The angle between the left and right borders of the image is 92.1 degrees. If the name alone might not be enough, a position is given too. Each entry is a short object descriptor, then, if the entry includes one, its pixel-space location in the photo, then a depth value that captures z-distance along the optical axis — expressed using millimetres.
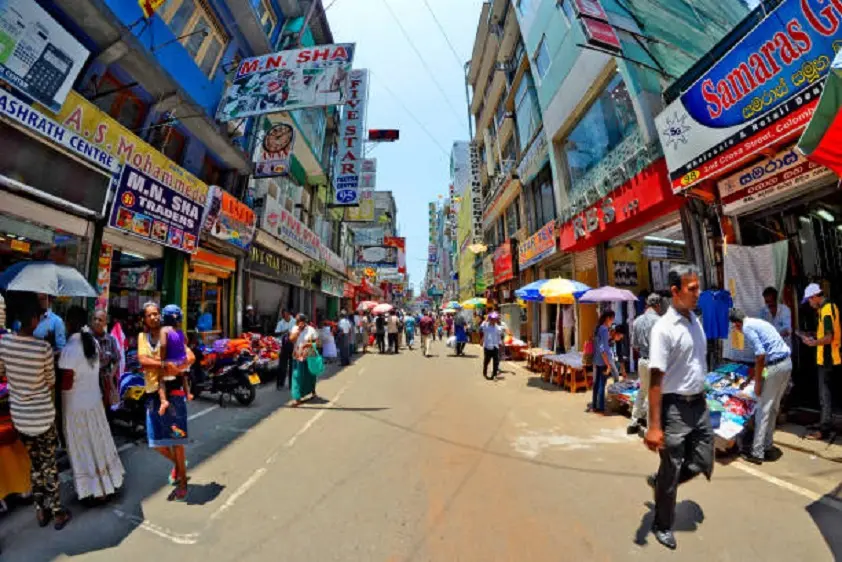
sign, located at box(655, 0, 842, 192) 5262
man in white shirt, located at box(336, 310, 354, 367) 14211
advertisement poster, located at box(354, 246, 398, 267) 45531
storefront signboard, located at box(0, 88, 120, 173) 5773
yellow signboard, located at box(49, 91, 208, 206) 7000
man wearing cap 4996
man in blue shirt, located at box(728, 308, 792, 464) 4562
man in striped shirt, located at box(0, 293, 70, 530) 3227
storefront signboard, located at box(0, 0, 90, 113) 5672
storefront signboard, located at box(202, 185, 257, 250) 11445
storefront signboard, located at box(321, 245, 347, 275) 24064
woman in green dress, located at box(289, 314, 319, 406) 8023
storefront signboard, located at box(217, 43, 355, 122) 9844
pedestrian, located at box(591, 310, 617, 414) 7277
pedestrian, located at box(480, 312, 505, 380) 11492
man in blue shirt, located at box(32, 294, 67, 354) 4320
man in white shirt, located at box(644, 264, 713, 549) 2934
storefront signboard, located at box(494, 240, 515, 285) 21531
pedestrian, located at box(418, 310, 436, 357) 19273
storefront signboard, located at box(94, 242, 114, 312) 8148
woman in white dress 3564
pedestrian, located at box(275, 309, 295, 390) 9961
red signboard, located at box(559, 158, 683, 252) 8547
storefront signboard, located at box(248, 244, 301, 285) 15430
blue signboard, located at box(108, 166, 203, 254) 8367
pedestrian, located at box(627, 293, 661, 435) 5883
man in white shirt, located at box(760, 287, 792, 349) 5742
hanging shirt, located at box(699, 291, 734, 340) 6980
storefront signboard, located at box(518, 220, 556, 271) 15141
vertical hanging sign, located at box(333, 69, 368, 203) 19438
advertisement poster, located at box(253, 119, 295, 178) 14094
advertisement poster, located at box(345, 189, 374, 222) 29544
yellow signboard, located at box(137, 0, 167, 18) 6761
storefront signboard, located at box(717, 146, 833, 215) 5739
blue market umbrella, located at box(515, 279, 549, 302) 10952
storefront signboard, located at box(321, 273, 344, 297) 26941
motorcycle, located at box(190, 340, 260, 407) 7910
